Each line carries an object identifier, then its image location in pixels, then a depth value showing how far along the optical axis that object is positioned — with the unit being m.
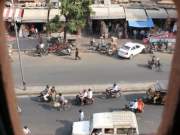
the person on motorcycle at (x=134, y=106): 21.08
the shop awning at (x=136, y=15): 31.89
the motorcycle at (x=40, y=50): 28.66
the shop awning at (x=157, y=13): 32.06
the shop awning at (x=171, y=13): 32.21
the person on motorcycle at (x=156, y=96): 21.62
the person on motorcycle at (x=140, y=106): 21.05
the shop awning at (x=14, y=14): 31.01
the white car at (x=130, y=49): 27.98
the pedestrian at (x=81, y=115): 19.91
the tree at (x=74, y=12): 28.19
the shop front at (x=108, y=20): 31.97
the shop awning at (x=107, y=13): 32.03
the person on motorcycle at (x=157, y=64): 26.35
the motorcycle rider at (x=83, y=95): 21.90
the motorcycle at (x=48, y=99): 22.24
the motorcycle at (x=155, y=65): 26.36
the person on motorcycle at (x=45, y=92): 22.39
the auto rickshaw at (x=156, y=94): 21.55
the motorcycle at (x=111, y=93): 22.66
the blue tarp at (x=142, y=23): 31.48
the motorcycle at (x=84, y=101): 21.98
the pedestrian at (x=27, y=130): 18.50
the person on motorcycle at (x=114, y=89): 22.67
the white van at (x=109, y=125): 17.41
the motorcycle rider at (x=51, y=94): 22.09
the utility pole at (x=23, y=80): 23.68
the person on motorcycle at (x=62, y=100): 21.53
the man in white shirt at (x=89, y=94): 21.95
